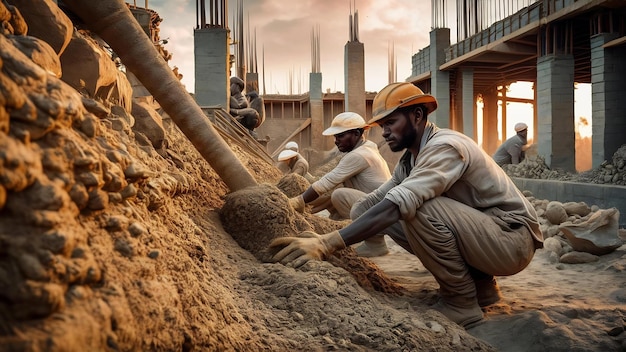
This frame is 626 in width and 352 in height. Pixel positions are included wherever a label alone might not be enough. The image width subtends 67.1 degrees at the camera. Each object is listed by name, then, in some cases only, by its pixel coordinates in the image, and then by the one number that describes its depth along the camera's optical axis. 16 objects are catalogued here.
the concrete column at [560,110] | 10.30
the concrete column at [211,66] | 10.53
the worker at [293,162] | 8.37
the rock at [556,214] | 4.82
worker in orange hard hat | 2.31
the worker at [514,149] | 10.20
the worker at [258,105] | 13.02
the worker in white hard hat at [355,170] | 4.21
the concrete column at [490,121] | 20.97
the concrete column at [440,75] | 14.98
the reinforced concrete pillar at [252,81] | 18.58
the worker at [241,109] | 11.35
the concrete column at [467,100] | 14.54
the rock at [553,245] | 3.92
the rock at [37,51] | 1.44
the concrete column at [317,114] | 19.94
